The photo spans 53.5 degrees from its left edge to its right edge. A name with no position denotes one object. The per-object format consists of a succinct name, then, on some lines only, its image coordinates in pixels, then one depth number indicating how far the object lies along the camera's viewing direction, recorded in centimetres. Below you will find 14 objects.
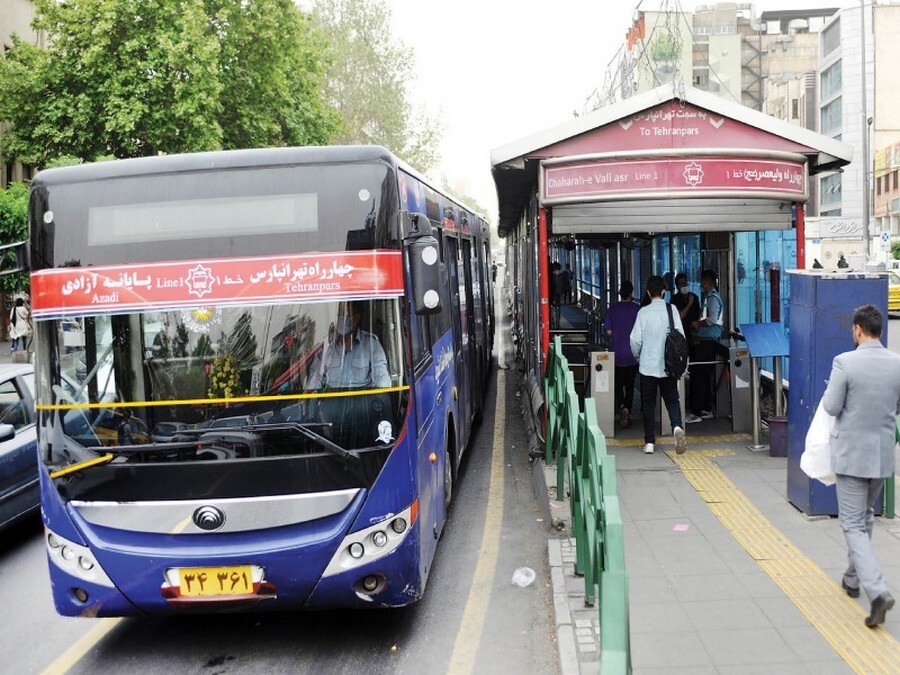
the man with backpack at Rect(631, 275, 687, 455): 948
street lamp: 2709
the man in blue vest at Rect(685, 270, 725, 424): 1098
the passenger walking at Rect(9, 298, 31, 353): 2009
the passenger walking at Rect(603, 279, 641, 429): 1067
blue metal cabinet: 675
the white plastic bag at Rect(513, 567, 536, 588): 633
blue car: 747
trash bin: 925
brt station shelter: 905
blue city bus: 488
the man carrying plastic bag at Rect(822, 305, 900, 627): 523
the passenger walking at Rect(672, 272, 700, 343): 1143
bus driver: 495
